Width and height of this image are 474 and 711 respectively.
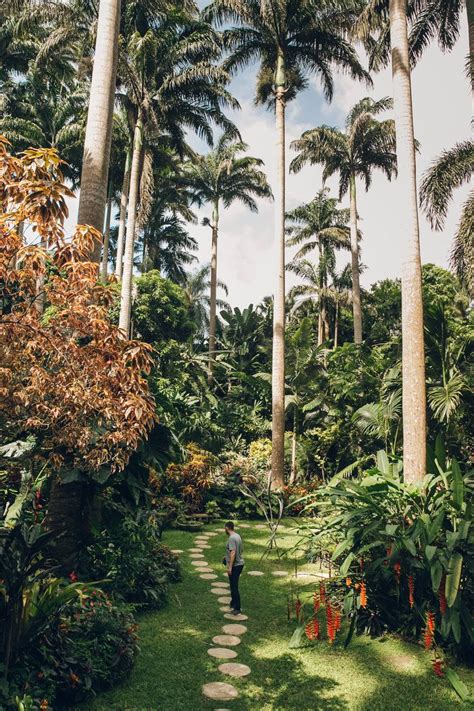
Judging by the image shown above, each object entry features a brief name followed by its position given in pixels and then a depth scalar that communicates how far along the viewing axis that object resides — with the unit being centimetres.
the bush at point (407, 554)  536
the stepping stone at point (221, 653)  552
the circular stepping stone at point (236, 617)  673
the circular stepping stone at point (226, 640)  588
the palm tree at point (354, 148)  2383
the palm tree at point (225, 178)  2816
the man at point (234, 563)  693
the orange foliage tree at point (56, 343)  377
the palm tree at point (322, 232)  3203
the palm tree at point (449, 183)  1270
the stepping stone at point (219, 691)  462
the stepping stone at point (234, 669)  513
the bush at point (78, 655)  400
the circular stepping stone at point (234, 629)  627
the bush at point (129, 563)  648
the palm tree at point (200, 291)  4603
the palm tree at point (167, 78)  1627
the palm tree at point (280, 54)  1570
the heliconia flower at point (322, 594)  610
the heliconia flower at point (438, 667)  512
